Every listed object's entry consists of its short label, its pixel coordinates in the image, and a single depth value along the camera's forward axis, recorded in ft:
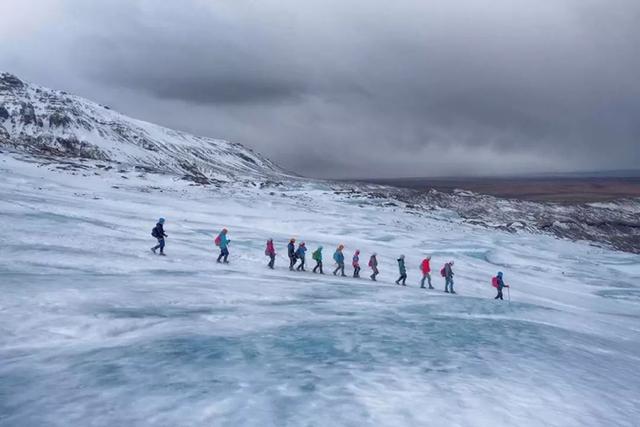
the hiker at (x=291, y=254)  75.51
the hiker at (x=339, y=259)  77.15
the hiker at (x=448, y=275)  74.85
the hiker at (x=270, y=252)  74.03
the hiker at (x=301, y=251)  75.77
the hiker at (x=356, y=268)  77.10
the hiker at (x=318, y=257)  75.97
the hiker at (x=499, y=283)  71.61
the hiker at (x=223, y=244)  72.28
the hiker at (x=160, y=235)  69.34
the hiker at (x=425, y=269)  75.92
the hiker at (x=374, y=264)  77.20
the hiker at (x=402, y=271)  76.06
